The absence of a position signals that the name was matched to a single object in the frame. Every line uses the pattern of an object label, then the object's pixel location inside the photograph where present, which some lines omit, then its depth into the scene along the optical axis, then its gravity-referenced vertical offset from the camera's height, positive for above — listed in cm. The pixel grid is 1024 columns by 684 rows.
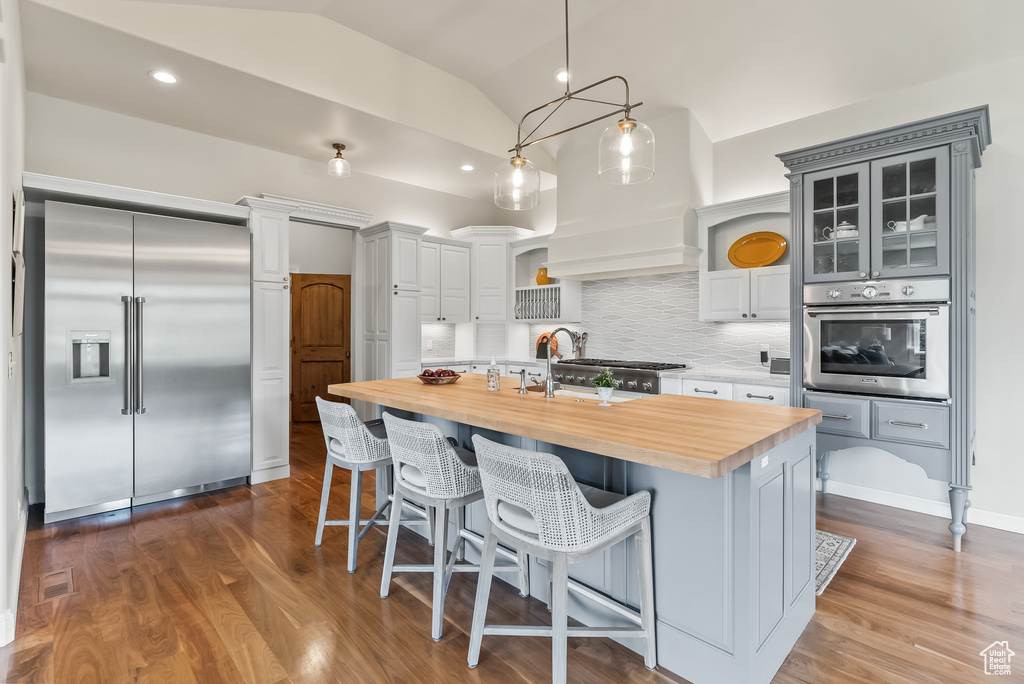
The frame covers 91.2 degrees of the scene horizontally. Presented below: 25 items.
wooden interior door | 673 +9
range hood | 424 +121
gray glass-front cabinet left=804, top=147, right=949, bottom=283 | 289 +77
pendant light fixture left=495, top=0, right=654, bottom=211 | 219 +85
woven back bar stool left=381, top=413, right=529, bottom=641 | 207 -57
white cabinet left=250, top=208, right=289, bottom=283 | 411 +83
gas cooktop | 445 -20
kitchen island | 162 -60
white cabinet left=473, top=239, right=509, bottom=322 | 602 +80
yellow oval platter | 405 +78
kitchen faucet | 261 -23
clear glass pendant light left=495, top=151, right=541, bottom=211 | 257 +83
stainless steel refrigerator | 325 -10
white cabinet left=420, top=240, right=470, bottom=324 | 559 +71
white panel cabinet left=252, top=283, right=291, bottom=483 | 412 -29
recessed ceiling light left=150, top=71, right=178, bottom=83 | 331 +178
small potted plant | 237 -20
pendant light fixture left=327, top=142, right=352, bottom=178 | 429 +152
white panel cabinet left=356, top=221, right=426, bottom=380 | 517 +46
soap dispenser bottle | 288 -20
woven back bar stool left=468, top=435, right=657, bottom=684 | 159 -61
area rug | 255 -118
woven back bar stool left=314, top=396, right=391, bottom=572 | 263 -55
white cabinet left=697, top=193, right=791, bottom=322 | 391 +71
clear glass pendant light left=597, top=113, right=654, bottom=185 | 219 +86
